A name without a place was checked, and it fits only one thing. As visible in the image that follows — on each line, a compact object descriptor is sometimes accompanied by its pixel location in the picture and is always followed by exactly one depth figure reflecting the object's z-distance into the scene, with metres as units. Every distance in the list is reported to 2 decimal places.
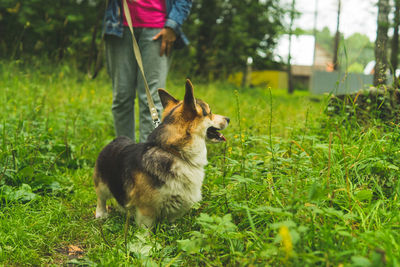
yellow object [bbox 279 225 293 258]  1.25
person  3.31
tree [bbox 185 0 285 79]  12.21
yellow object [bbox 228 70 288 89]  27.08
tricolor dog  2.30
